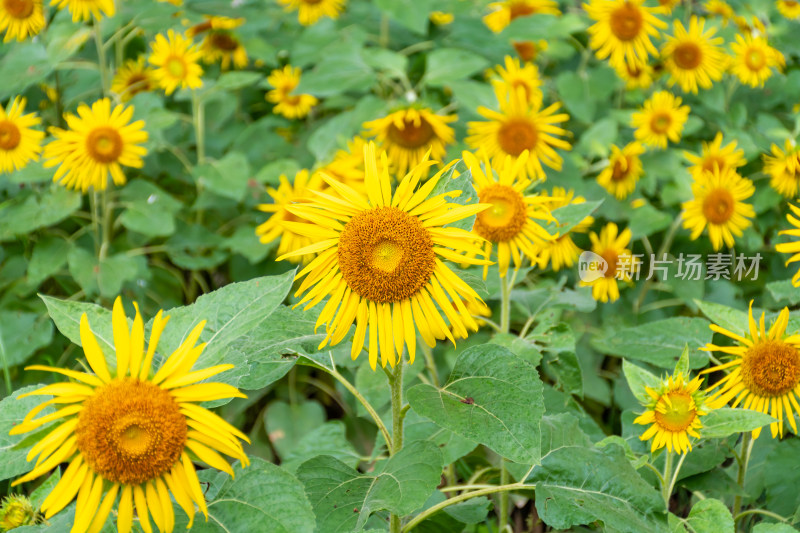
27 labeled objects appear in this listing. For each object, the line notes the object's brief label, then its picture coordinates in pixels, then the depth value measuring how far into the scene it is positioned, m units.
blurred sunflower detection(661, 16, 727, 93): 2.97
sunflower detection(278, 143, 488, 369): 1.11
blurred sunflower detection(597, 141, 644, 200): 2.66
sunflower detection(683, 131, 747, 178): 2.49
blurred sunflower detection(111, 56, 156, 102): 3.05
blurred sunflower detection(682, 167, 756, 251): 2.36
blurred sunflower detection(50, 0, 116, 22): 2.36
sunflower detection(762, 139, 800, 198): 2.37
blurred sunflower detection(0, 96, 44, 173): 2.31
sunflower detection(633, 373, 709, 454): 1.30
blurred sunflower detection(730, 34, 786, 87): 2.99
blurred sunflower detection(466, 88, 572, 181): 2.34
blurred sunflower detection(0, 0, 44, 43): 2.53
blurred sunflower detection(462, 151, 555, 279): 1.57
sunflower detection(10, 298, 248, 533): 0.92
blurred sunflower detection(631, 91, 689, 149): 2.73
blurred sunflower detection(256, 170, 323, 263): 2.23
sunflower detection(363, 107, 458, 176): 2.36
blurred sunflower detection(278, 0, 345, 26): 3.33
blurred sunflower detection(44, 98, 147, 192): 2.23
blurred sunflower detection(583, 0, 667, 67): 2.85
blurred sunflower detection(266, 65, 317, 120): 3.17
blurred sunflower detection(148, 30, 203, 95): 2.75
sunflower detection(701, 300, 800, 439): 1.39
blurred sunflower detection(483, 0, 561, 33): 3.35
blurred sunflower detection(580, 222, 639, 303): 2.42
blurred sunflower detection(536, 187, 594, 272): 2.21
